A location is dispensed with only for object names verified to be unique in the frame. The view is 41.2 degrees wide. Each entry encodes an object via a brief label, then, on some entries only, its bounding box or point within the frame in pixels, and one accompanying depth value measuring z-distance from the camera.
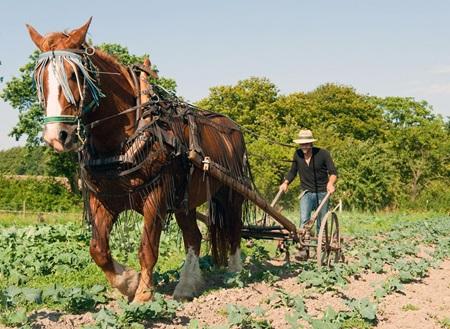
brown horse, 4.86
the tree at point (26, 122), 35.22
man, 9.03
